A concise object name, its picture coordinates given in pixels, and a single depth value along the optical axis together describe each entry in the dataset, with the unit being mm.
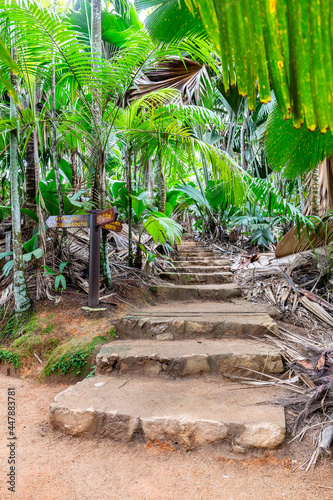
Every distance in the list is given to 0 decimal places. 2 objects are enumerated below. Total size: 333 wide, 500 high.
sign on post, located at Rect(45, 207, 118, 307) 2990
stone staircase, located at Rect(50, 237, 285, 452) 1675
